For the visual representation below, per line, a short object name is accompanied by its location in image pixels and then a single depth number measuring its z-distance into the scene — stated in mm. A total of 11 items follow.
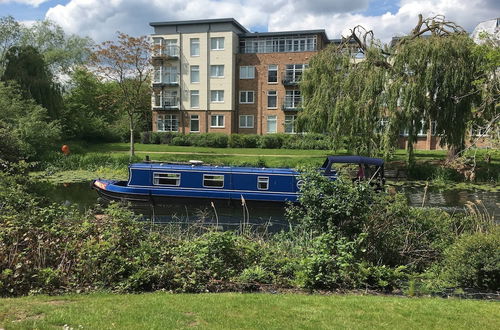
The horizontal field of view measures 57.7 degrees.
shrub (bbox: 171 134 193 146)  44344
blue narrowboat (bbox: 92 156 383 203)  18812
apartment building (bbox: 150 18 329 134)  47688
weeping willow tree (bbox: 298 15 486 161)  24016
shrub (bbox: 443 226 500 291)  7545
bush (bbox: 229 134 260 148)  42938
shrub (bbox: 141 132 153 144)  46344
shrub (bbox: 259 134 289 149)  42406
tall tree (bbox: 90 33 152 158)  33938
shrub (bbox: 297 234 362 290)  7332
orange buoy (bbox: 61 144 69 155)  32213
